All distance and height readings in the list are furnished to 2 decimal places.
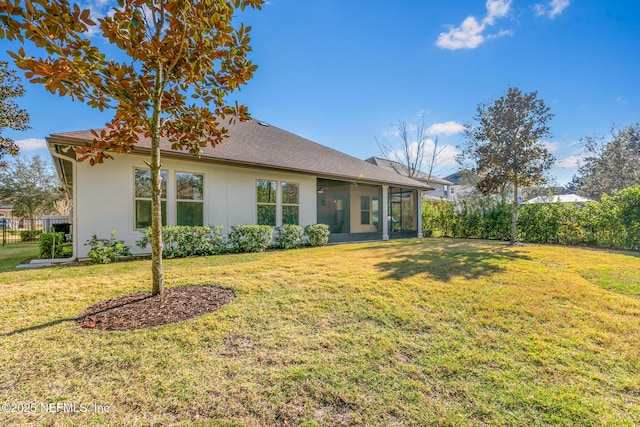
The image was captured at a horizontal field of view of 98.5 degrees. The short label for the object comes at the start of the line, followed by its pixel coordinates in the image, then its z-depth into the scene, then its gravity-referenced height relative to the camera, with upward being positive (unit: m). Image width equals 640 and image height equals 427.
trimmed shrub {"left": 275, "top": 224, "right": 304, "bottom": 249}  9.60 -0.76
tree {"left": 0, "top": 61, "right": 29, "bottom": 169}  9.80 +4.00
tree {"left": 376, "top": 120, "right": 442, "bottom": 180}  27.80 +6.47
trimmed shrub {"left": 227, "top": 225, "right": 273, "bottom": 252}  8.51 -0.71
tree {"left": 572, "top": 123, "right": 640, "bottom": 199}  19.56 +3.67
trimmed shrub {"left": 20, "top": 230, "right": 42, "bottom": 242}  15.01 -0.97
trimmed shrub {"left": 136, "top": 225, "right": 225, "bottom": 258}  7.31 -0.68
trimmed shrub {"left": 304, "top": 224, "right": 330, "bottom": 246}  10.38 -0.74
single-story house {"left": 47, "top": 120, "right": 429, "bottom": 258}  7.05 +0.93
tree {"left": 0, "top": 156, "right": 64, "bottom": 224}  22.41 +2.56
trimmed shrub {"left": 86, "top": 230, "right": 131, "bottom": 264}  6.61 -0.80
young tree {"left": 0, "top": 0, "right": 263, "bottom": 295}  2.39 +1.66
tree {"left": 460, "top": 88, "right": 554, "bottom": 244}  9.80 +2.64
